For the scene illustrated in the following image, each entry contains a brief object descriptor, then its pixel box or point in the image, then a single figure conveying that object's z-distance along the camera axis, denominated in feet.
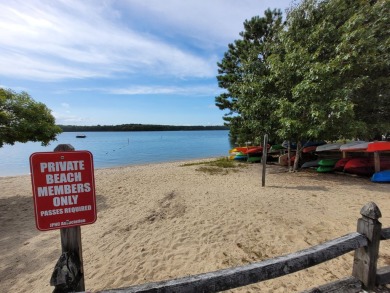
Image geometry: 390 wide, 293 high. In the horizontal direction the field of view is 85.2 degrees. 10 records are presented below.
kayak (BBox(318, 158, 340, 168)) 38.90
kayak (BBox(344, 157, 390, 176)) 34.47
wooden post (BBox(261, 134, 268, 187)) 29.73
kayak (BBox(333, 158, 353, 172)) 37.72
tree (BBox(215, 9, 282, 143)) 37.65
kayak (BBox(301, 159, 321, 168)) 42.97
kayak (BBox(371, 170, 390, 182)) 29.90
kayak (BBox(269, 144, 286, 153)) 56.29
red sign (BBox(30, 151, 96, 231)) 5.69
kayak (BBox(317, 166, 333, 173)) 38.47
